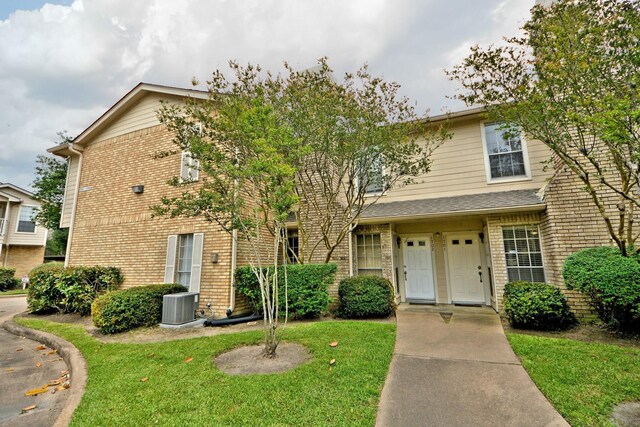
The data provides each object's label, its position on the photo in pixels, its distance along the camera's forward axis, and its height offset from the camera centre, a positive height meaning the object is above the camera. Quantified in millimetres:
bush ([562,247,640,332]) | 4859 -413
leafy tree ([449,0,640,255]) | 4570 +3295
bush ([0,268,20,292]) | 17328 -853
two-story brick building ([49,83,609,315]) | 7293 +1117
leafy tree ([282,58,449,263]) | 6758 +3171
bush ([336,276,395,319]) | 7137 -905
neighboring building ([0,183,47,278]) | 19938 +2399
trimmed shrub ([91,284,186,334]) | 6324 -1016
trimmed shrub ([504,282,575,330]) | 5719 -963
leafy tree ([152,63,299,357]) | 4211 +1789
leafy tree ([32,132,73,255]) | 17078 +4721
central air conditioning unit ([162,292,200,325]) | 6770 -1068
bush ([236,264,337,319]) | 7102 -634
